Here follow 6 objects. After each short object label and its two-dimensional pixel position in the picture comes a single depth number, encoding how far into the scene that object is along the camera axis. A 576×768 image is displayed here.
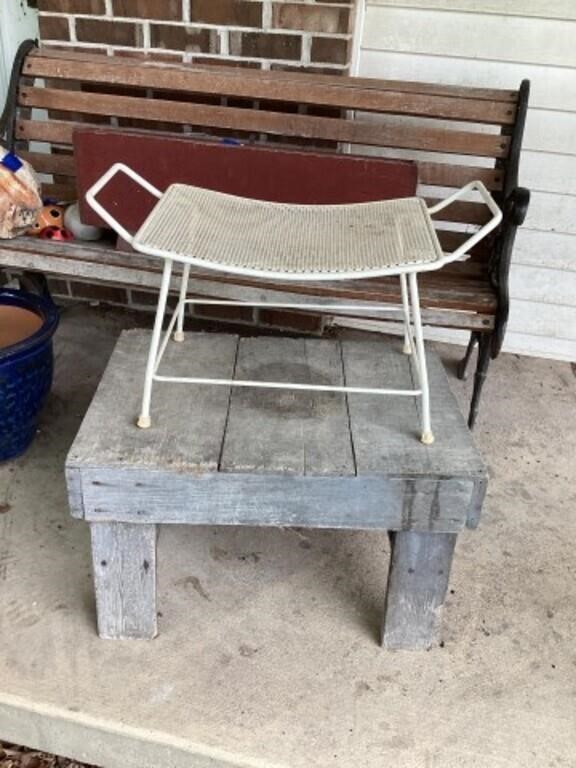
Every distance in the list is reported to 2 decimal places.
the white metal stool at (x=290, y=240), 1.35
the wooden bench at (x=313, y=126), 2.07
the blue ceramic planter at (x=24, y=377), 1.86
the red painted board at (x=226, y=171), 2.05
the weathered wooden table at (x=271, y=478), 1.38
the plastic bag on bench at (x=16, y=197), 2.09
